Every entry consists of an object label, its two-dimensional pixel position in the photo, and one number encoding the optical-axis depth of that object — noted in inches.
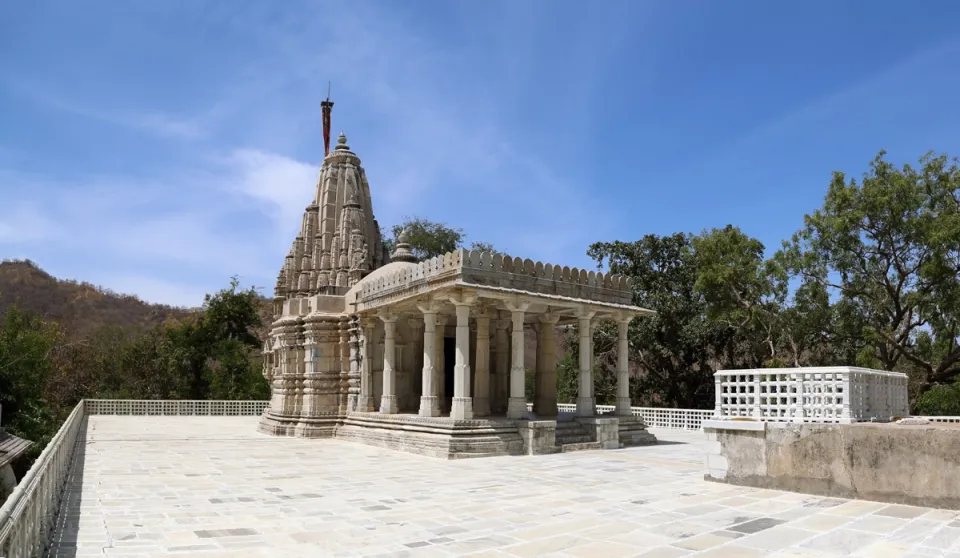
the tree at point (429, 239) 1726.1
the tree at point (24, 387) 959.6
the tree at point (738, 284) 963.3
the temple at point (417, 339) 596.1
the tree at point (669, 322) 1131.9
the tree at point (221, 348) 1427.2
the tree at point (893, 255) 790.5
